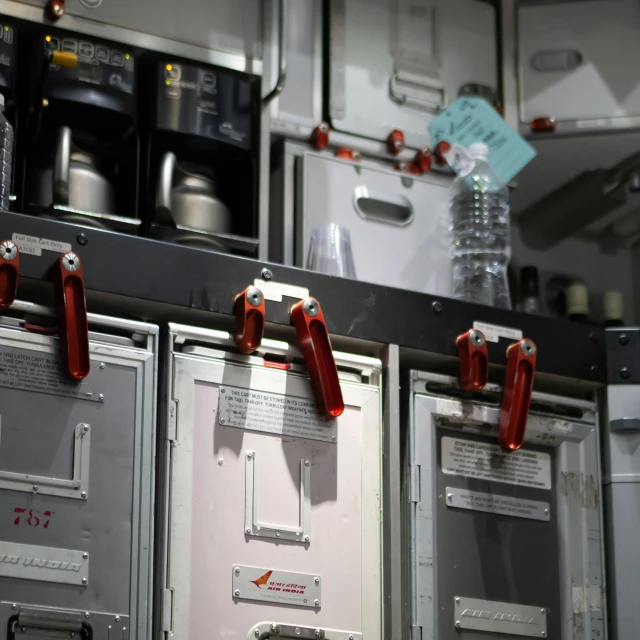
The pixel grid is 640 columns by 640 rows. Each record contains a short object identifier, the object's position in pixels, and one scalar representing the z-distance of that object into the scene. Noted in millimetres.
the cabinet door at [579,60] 3166
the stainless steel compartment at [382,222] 2811
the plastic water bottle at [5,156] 2373
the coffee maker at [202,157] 2549
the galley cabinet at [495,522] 2459
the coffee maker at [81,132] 2436
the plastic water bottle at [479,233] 2943
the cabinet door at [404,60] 2979
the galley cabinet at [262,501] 2205
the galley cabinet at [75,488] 2053
